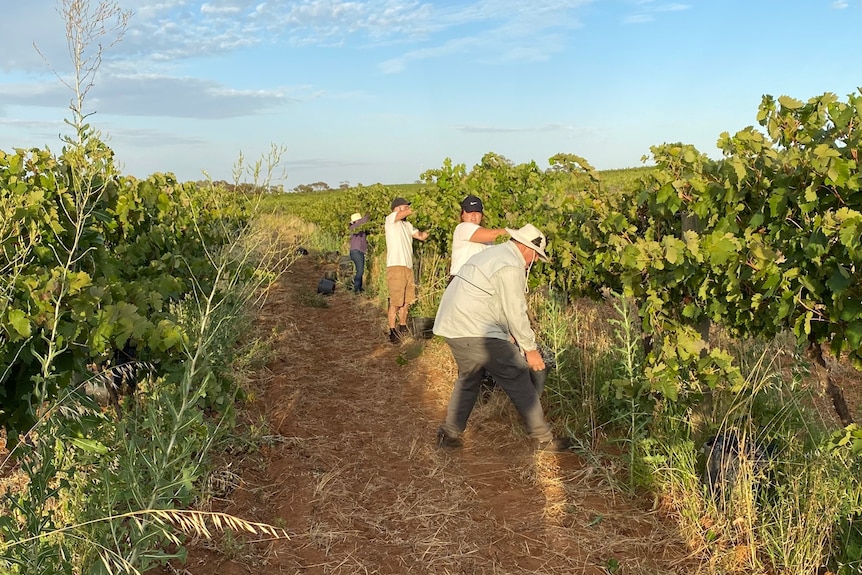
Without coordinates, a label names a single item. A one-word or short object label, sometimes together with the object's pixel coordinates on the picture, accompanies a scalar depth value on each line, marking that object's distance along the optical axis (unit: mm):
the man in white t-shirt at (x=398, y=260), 8758
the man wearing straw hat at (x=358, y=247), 12258
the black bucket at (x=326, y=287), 12739
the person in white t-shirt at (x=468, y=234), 6465
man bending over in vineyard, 4621
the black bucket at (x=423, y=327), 8531
